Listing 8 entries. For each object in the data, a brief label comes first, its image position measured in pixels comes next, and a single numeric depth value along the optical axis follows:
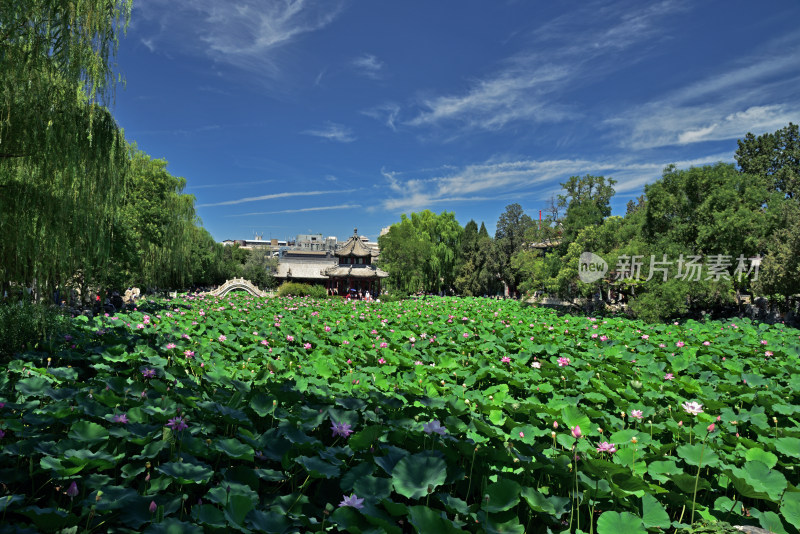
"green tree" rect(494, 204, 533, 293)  30.14
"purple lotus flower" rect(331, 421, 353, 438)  2.14
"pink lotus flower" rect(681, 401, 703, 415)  2.71
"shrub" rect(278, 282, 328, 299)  23.74
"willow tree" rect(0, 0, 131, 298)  4.33
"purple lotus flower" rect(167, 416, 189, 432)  2.04
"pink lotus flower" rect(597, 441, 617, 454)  2.30
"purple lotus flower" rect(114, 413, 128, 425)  2.07
